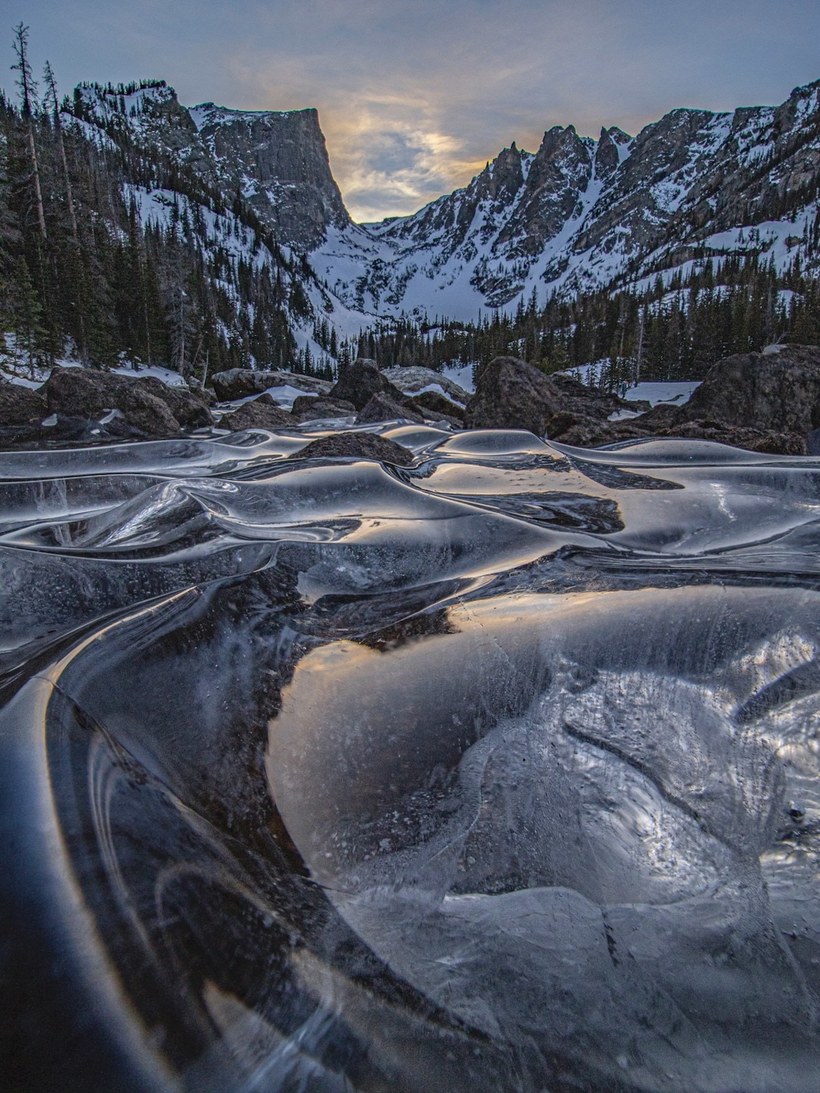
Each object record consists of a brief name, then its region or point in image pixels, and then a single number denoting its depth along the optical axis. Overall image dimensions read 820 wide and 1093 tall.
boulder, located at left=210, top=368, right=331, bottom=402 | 22.97
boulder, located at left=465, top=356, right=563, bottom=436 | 9.59
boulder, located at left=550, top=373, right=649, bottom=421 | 15.39
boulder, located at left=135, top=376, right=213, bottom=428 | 10.07
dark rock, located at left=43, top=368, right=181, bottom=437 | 7.84
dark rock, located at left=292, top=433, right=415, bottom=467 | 4.64
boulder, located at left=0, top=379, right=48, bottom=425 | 7.73
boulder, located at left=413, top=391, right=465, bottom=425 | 17.06
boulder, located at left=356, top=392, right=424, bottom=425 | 9.86
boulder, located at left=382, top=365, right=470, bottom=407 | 21.16
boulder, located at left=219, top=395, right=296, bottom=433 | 10.04
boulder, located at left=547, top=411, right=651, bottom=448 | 7.48
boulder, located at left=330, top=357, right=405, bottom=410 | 15.98
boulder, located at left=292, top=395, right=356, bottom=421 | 12.95
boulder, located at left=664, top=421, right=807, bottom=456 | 6.30
